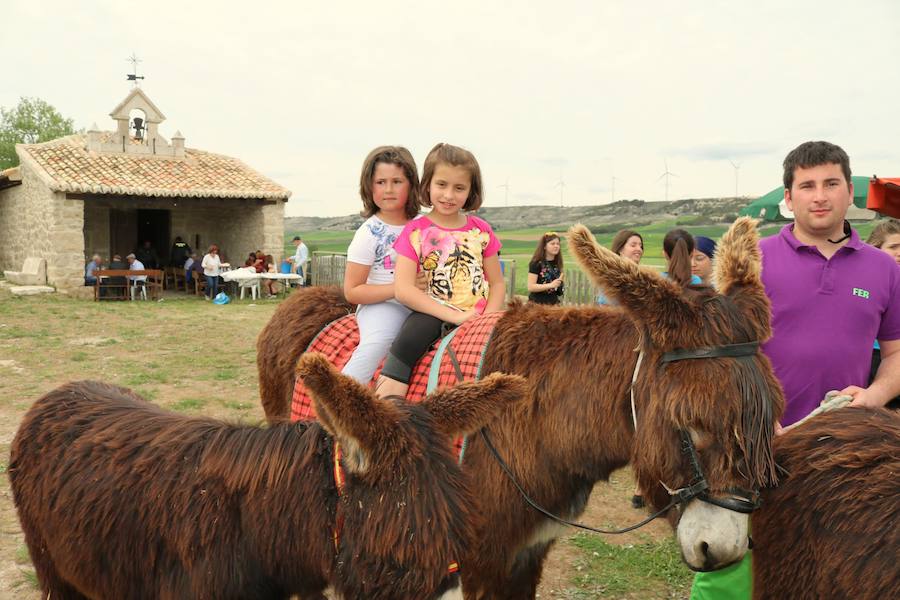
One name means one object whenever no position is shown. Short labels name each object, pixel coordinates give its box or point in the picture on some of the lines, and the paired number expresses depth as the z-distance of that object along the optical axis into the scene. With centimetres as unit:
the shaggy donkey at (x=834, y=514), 194
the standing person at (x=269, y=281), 2244
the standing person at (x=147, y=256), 2412
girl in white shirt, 344
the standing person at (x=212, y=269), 2130
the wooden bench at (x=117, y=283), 2000
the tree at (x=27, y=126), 4019
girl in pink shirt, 311
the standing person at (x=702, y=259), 620
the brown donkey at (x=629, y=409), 207
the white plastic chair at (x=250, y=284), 2160
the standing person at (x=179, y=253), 2439
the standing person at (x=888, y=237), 483
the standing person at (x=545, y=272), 867
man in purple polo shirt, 272
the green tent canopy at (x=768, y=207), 1013
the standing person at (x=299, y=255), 2411
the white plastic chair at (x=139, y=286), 2052
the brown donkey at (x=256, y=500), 180
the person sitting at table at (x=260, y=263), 2242
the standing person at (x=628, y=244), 701
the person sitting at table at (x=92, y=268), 2050
